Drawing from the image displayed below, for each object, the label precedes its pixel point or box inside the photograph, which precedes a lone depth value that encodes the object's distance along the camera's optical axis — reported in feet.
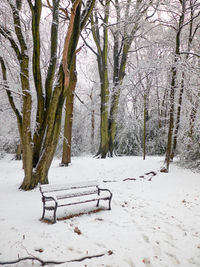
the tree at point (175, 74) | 25.92
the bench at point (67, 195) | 12.65
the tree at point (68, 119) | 34.24
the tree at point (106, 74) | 40.91
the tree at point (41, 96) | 18.44
